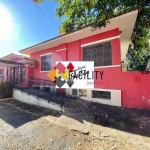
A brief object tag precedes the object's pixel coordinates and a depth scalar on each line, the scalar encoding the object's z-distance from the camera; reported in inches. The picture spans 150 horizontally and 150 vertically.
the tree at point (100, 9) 201.5
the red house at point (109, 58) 260.8
